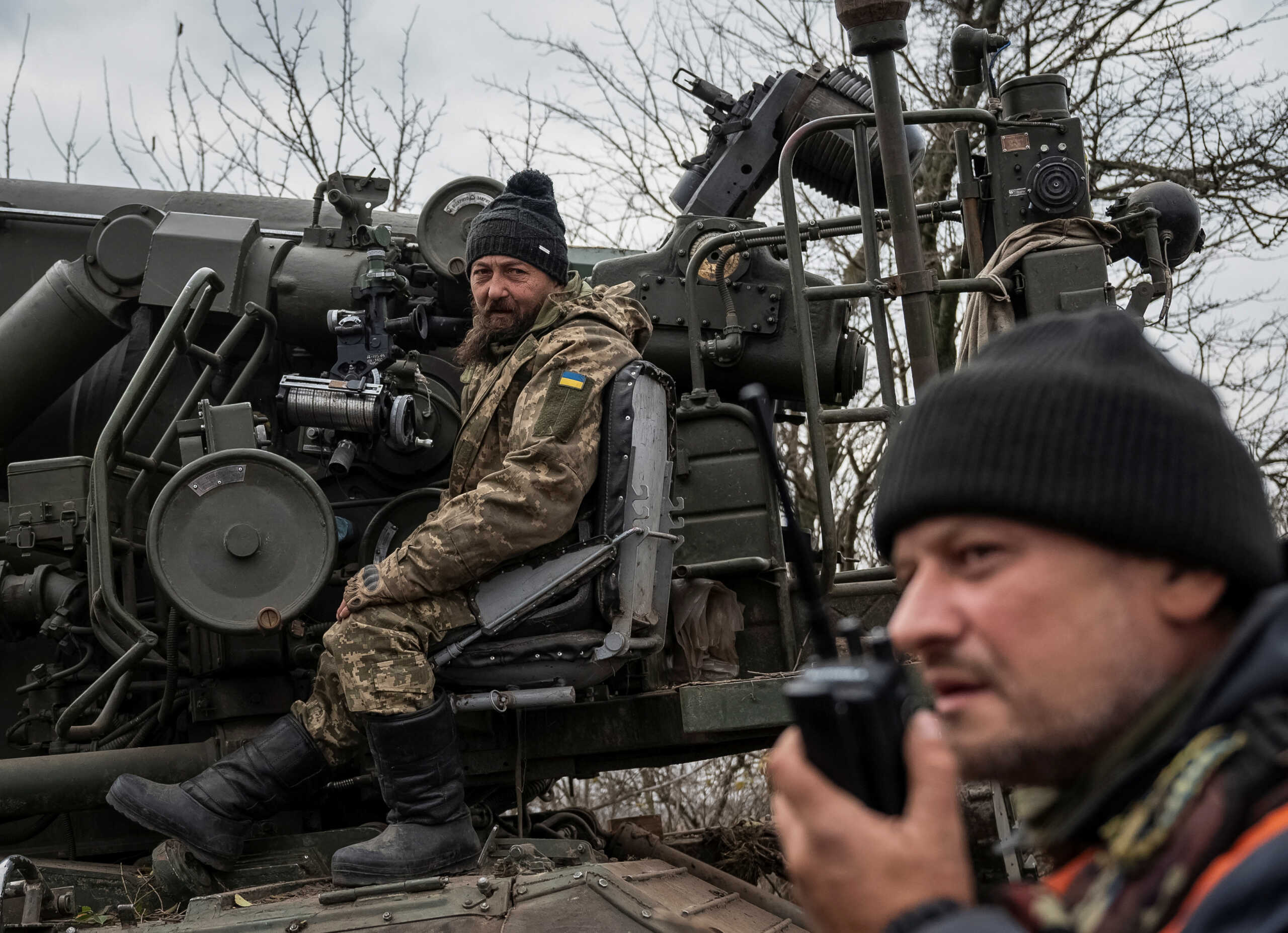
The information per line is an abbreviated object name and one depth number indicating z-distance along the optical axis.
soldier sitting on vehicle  3.49
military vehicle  3.63
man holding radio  0.93
